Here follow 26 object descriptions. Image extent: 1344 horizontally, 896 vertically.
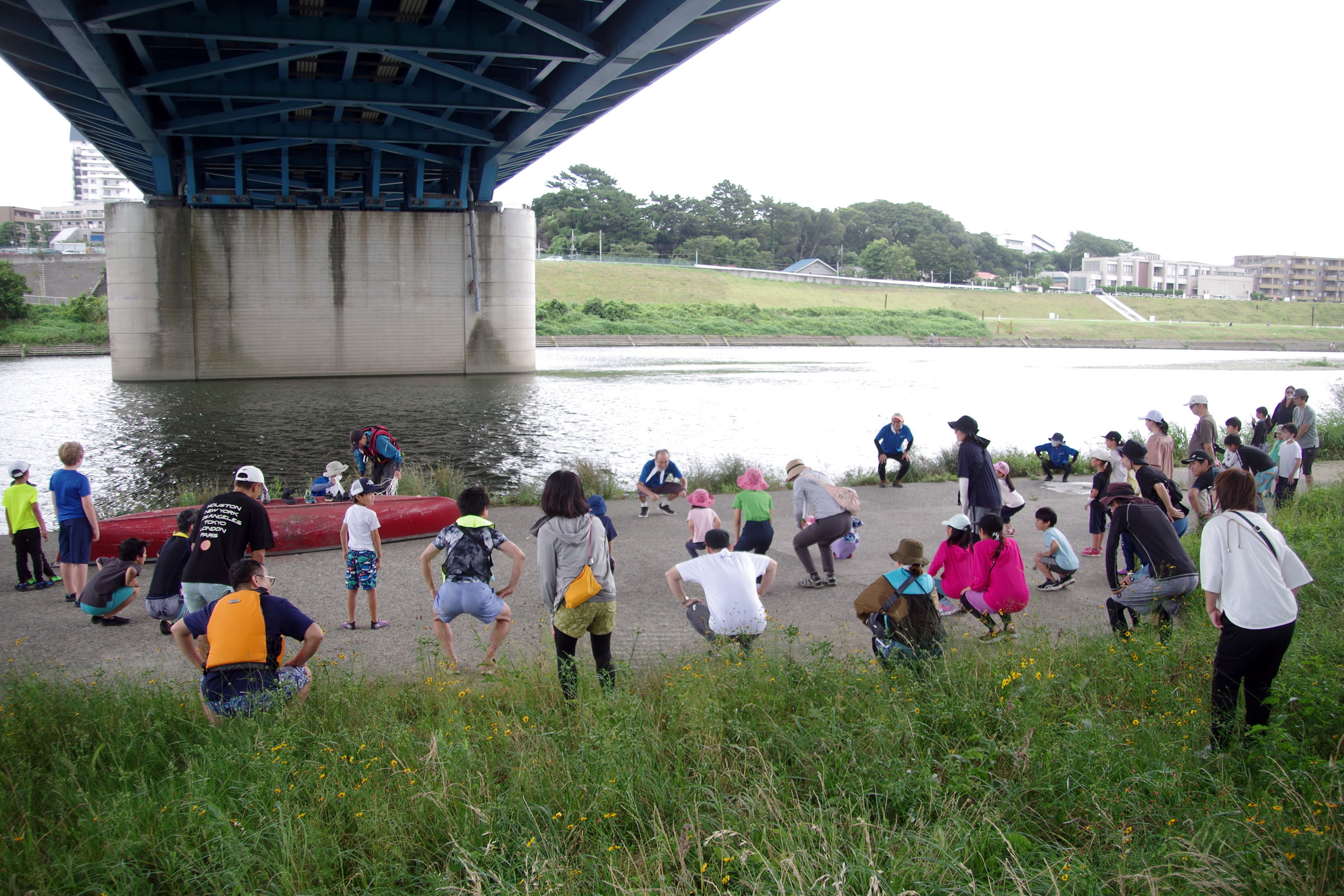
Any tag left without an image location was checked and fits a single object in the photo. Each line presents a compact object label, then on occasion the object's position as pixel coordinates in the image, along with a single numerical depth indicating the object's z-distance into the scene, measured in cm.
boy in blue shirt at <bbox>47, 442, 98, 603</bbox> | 844
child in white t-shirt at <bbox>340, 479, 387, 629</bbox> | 743
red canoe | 1001
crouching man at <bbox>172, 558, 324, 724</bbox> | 504
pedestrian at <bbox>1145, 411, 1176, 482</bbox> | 1052
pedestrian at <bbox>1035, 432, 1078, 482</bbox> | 1617
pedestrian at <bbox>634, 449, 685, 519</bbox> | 1295
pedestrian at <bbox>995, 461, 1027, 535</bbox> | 963
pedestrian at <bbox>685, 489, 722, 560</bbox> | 883
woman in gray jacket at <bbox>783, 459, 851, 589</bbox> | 878
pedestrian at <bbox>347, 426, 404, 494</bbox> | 1151
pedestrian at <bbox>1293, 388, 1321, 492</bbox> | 1316
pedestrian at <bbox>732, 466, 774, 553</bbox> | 839
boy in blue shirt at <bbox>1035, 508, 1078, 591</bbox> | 864
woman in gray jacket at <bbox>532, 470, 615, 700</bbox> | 552
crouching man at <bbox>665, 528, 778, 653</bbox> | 634
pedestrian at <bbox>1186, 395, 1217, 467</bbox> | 1247
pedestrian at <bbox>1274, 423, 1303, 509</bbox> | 1223
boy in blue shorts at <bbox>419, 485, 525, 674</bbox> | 631
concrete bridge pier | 3894
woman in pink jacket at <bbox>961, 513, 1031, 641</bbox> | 706
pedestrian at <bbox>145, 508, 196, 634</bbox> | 718
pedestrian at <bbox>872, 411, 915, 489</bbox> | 1529
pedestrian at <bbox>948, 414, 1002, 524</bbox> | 905
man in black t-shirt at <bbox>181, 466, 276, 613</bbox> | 627
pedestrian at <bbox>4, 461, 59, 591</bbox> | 855
